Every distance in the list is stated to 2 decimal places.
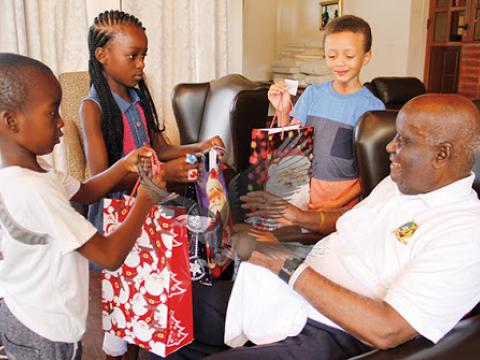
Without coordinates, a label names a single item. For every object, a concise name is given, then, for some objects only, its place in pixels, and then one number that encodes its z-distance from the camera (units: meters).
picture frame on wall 4.86
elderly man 1.01
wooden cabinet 4.27
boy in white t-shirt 1.00
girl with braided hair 1.54
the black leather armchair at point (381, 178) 0.99
